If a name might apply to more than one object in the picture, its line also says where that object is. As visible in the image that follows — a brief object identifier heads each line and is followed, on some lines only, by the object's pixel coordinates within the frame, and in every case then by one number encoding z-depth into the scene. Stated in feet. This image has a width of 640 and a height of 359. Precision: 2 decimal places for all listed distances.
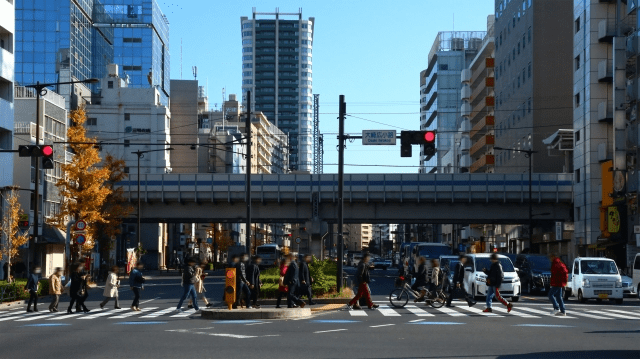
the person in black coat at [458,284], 101.19
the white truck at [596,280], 115.44
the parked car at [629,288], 128.19
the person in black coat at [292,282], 92.27
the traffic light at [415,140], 96.78
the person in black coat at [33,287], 101.81
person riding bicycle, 107.24
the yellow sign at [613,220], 196.95
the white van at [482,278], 116.06
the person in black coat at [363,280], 95.10
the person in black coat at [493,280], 92.17
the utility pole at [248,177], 115.44
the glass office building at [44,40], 403.95
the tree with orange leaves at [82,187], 185.98
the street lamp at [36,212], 132.16
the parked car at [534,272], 140.87
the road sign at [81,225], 149.69
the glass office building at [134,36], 467.11
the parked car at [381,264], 344.63
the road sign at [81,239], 148.46
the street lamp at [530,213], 213.66
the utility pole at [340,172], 108.68
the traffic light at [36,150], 103.57
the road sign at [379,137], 106.73
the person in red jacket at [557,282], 86.58
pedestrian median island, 81.97
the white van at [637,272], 123.28
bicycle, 99.50
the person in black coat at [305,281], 98.94
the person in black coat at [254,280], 93.45
